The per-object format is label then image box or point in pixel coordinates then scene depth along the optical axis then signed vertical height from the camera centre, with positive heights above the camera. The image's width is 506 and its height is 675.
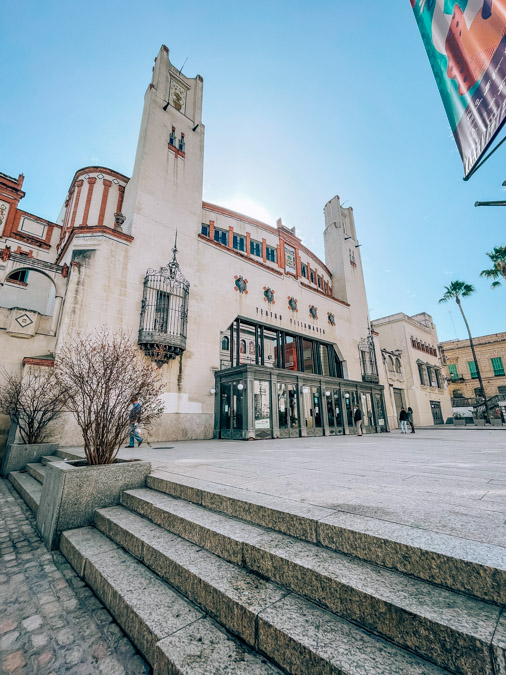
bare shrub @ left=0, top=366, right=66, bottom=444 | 8.49 +0.52
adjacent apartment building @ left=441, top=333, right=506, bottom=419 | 36.34 +6.35
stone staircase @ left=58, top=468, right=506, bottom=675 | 1.41 -1.11
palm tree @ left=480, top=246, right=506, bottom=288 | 24.52 +12.71
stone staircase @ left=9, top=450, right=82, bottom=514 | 5.54 -1.28
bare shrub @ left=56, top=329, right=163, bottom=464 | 4.53 +0.43
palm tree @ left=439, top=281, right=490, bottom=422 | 32.91 +14.26
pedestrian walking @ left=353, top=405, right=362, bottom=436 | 16.60 +0.13
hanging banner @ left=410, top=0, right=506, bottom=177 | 4.21 +5.57
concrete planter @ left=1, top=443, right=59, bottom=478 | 7.96 -0.85
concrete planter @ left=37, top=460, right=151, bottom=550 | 3.86 -0.95
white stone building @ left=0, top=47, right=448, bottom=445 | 12.66 +6.93
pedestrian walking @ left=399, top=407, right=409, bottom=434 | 18.98 -0.08
